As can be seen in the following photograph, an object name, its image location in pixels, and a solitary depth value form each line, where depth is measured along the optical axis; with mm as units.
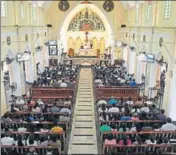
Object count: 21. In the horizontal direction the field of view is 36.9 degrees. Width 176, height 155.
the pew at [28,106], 14852
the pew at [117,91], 18609
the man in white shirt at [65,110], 13736
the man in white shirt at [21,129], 11194
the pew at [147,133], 10953
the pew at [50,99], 16578
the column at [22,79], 19278
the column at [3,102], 15162
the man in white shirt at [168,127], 11391
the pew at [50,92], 18391
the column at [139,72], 22391
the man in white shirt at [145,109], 13867
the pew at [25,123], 12023
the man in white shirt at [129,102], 15256
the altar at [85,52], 35559
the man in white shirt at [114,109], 13797
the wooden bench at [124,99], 16583
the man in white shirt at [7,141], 10086
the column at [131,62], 25406
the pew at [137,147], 9836
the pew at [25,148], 9703
